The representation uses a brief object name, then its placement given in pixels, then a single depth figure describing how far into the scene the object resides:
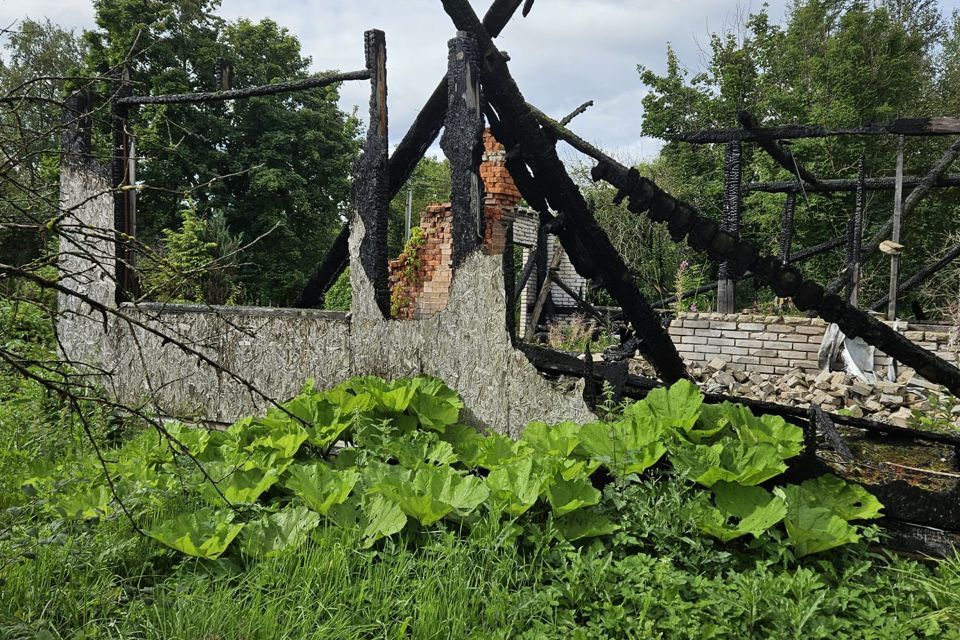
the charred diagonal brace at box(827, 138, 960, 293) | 8.59
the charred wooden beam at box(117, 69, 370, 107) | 3.92
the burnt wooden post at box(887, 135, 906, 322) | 8.12
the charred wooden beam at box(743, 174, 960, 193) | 9.74
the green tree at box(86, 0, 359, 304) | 18.05
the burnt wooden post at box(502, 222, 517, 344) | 3.38
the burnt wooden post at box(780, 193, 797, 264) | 10.53
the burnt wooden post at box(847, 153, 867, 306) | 8.62
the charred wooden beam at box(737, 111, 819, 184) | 7.64
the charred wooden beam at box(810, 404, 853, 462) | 3.18
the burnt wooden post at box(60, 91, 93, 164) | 4.86
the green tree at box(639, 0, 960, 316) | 19.25
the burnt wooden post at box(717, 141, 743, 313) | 8.70
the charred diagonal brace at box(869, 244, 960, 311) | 8.94
